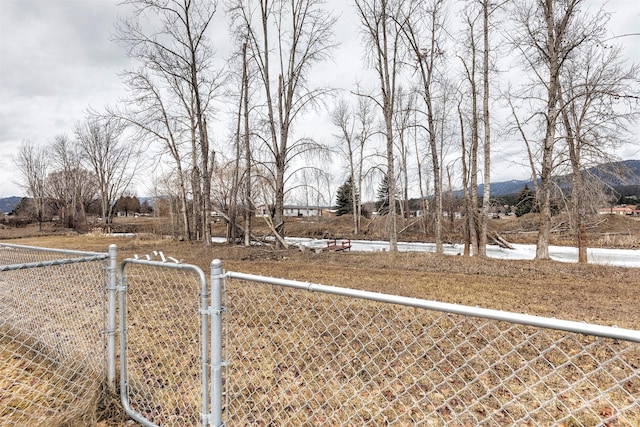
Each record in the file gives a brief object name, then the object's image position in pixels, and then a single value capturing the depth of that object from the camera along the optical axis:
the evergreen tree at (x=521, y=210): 33.05
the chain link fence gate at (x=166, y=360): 1.87
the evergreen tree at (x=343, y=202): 43.02
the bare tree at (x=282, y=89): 14.12
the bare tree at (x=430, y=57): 12.71
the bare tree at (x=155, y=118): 16.19
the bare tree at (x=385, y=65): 12.95
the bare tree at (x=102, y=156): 36.38
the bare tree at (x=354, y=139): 27.20
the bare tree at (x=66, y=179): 39.53
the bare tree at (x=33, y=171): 38.28
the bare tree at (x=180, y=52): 14.15
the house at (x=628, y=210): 42.25
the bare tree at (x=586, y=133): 9.98
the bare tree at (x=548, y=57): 10.73
